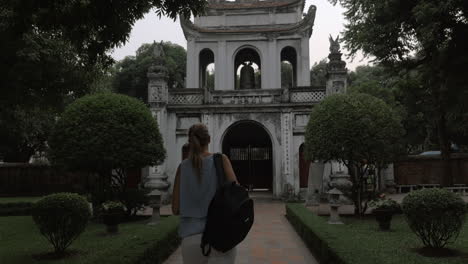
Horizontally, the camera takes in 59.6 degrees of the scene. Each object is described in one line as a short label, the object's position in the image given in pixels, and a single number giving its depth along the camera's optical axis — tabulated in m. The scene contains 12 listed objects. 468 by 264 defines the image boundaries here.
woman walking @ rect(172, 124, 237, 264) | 3.61
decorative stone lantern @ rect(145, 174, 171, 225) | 18.75
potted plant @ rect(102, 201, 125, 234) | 11.12
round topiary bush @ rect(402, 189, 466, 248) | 7.98
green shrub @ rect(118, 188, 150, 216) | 13.77
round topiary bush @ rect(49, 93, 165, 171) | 12.99
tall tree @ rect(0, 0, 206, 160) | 5.74
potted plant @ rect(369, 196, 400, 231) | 11.22
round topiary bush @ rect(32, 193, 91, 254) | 8.39
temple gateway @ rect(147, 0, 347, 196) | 19.97
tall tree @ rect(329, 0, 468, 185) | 10.40
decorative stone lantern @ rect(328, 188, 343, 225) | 12.39
